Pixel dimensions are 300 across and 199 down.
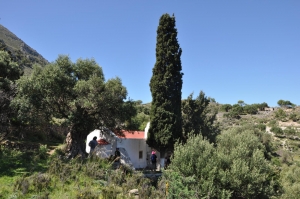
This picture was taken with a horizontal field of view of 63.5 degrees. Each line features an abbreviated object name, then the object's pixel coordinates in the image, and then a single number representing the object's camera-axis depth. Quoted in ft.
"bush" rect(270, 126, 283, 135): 187.32
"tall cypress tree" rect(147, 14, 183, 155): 70.23
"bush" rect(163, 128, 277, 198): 42.29
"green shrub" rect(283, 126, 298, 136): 182.91
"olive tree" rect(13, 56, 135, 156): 53.36
